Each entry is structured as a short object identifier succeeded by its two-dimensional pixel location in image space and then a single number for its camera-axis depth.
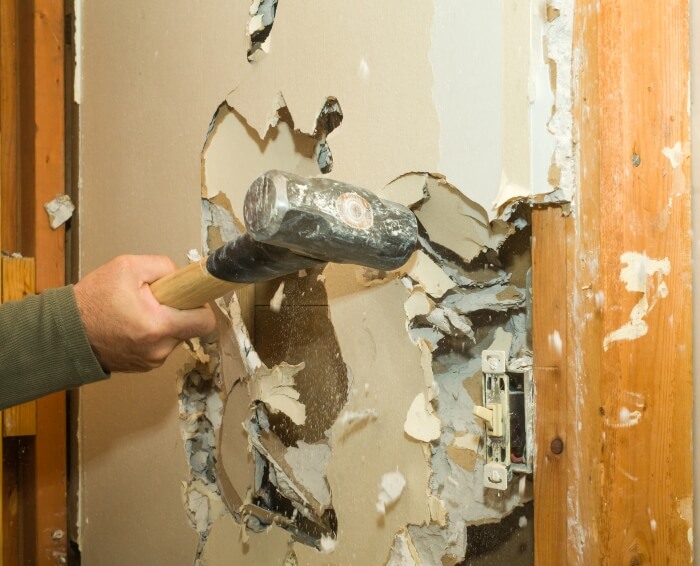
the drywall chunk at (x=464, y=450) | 0.94
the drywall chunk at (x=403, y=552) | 0.94
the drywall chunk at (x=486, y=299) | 0.96
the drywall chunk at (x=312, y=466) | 1.14
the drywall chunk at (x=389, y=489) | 0.96
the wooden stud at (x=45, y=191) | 1.64
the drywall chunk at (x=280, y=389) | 1.18
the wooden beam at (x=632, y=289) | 0.76
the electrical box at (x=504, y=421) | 0.87
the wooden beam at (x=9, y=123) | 1.67
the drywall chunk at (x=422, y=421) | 0.93
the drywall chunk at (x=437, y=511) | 0.91
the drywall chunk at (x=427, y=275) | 0.95
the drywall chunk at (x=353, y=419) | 1.01
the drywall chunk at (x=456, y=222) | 0.88
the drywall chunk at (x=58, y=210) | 1.67
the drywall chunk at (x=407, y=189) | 0.91
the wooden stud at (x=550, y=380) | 0.81
